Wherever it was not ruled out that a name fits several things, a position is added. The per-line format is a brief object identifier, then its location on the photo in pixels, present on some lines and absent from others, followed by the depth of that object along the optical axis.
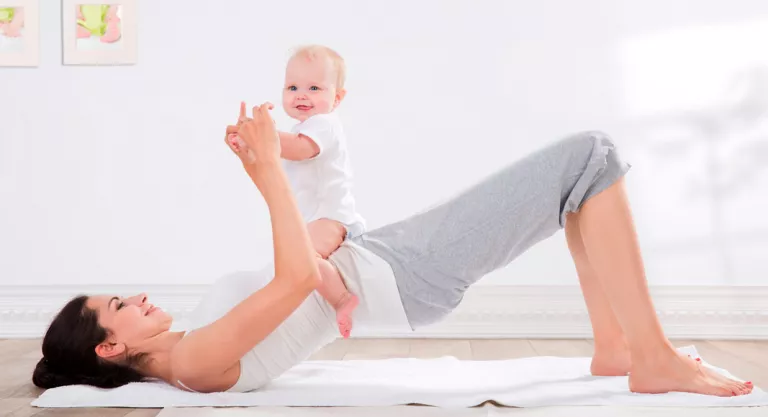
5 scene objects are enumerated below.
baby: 2.22
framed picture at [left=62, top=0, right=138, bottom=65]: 4.25
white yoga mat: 2.03
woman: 2.05
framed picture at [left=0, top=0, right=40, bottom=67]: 4.28
